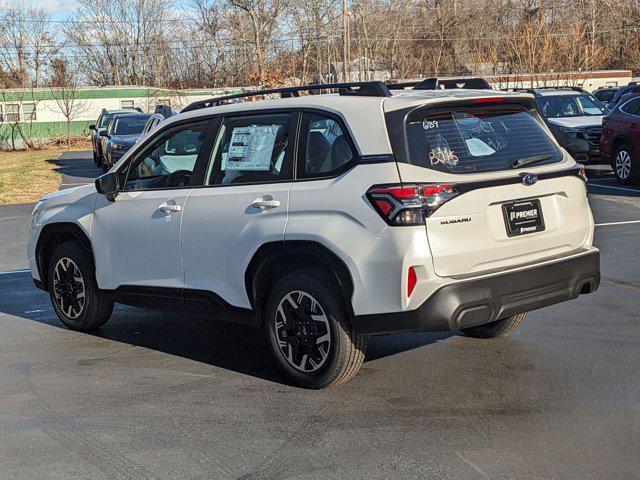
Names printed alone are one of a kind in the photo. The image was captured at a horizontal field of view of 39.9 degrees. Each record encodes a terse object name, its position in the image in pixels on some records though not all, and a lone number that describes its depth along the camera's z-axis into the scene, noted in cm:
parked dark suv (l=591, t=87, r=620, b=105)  4057
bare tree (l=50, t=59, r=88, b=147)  5541
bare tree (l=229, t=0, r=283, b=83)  7450
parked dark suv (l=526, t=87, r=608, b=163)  1991
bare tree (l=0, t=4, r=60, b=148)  7100
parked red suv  1633
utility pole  5172
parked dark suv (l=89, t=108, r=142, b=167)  3022
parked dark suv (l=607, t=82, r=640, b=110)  2743
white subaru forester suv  498
